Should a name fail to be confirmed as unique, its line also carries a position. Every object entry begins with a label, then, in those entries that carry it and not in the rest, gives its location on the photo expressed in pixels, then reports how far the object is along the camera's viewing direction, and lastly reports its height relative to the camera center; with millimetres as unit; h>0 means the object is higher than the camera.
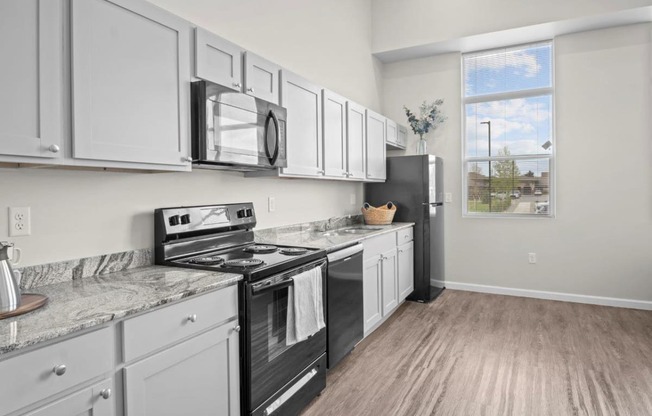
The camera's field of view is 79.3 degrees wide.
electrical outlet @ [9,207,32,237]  1531 -54
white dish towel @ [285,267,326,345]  2088 -565
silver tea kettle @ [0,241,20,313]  1200 -245
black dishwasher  2559 -674
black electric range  1822 -410
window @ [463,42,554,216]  4566 +874
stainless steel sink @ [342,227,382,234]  3539 -237
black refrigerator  4359 +14
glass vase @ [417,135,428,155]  4855 +708
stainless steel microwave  1929 +416
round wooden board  1186 -310
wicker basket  4180 -109
